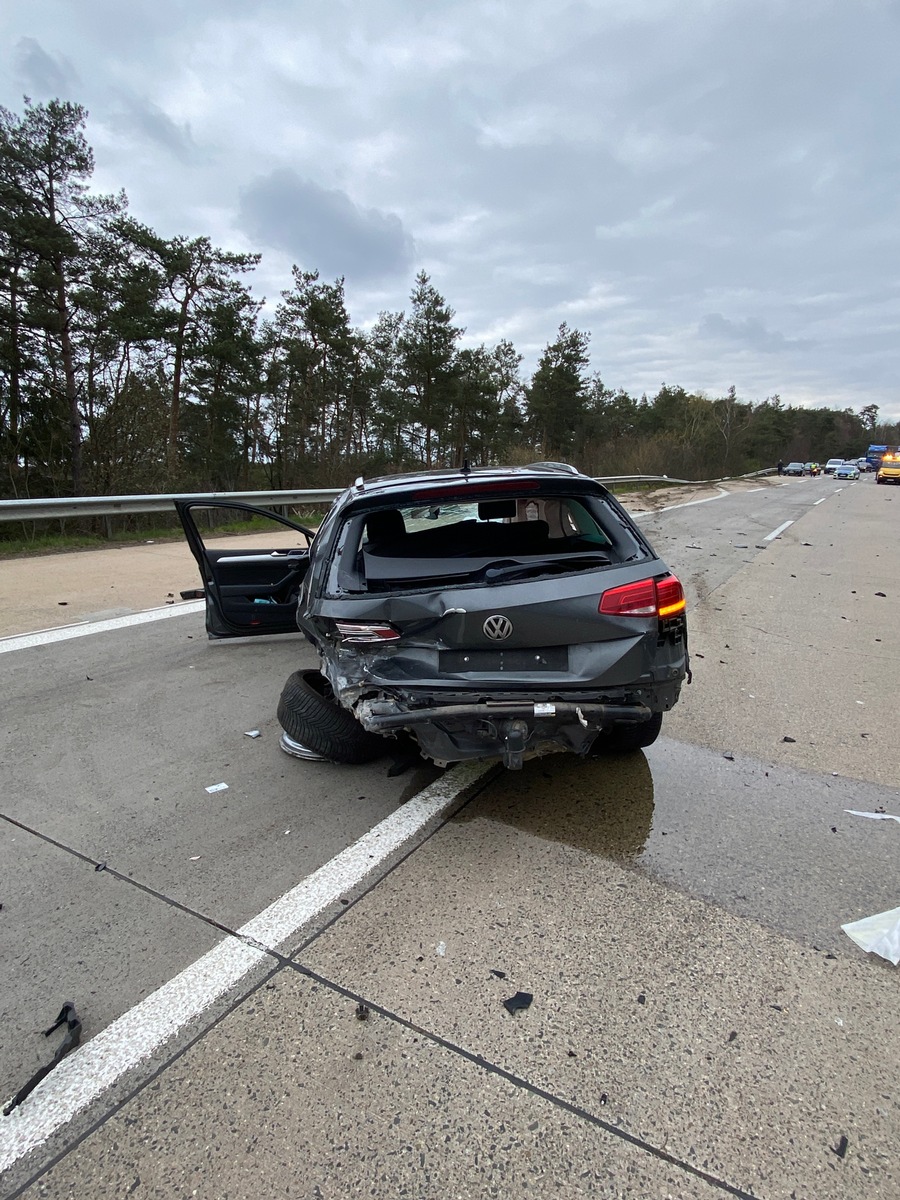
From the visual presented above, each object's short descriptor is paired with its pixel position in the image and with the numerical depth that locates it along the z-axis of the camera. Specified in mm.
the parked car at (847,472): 48656
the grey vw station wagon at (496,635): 2701
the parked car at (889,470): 39969
